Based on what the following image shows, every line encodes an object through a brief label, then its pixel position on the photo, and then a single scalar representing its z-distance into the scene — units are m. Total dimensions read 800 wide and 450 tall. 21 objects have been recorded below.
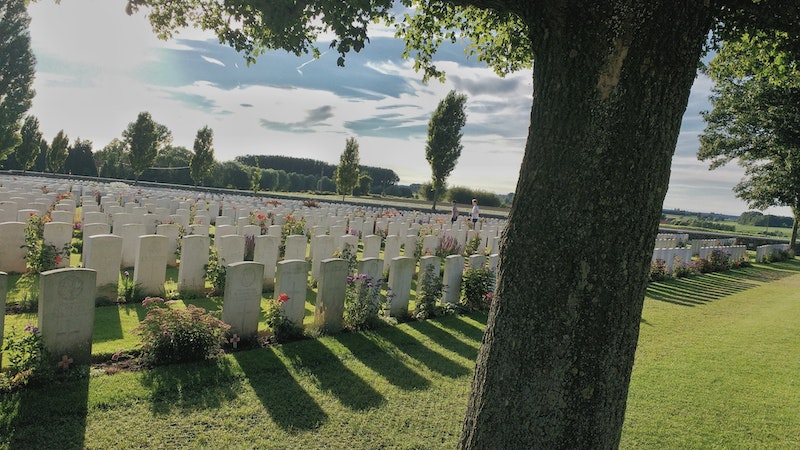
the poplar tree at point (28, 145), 48.30
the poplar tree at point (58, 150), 50.28
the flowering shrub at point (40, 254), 7.60
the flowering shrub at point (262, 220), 14.11
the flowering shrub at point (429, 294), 7.41
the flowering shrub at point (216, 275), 7.73
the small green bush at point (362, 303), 6.41
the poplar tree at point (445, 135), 38.25
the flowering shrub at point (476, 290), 8.01
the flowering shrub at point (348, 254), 9.83
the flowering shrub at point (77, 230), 11.58
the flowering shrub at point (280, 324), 5.74
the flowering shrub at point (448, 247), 13.65
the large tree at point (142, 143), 44.59
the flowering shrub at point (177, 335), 4.73
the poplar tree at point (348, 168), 40.59
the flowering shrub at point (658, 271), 13.35
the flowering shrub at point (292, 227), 13.31
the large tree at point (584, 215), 2.02
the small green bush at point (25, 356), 3.98
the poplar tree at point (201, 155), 44.25
